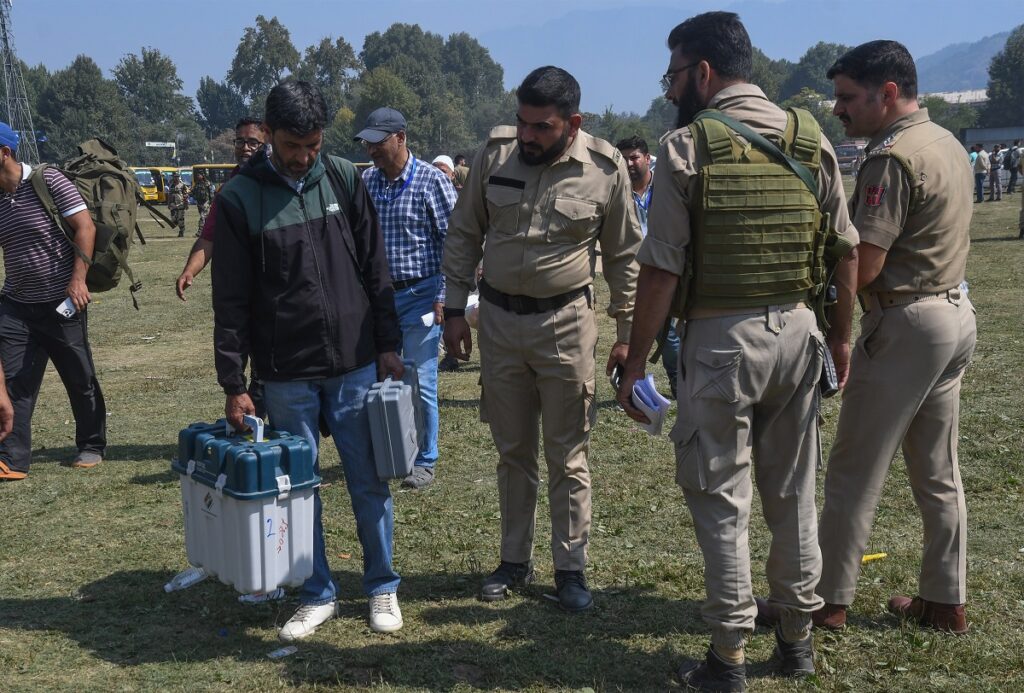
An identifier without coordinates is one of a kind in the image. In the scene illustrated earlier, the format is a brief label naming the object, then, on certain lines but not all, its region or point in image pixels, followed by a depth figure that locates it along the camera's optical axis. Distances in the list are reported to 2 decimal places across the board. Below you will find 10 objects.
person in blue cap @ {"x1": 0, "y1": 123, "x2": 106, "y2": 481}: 6.70
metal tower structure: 73.44
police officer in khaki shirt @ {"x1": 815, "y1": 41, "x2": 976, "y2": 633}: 3.90
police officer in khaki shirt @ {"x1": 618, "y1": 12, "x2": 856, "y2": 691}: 3.56
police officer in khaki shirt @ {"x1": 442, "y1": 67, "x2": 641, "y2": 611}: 4.44
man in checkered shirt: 6.41
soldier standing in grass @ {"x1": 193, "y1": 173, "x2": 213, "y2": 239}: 31.72
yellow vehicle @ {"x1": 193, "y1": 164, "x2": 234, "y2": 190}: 63.14
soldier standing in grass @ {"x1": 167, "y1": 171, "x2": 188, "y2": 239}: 32.62
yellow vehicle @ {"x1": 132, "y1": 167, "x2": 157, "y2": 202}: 59.25
